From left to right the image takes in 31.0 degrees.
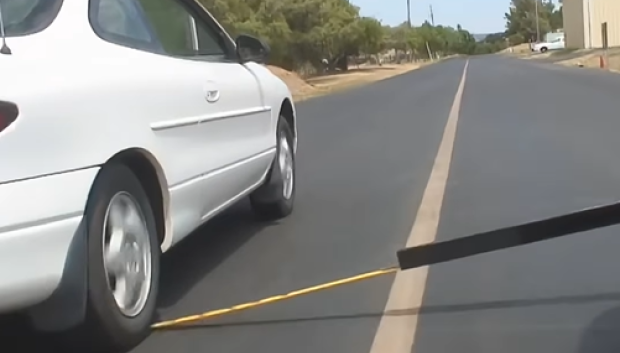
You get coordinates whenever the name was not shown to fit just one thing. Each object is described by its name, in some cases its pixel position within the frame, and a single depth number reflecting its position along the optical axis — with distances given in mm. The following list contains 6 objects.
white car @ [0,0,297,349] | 4469
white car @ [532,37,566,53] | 123750
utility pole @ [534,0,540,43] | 160875
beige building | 106375
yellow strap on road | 5629
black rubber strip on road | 5715
